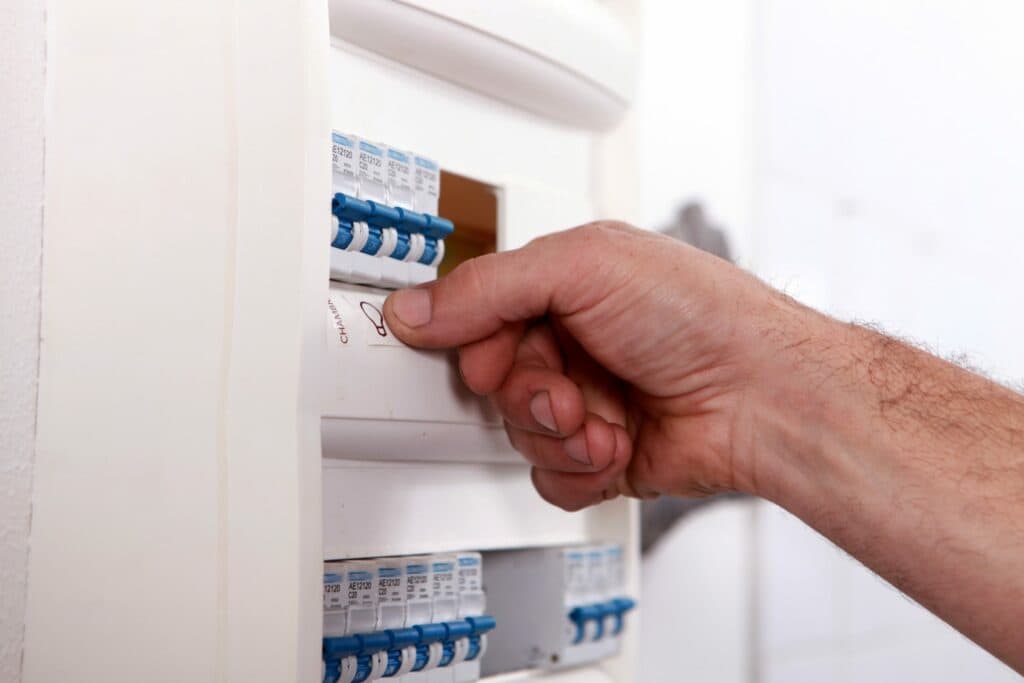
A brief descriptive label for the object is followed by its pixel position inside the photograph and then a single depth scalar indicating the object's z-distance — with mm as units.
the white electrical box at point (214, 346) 487
